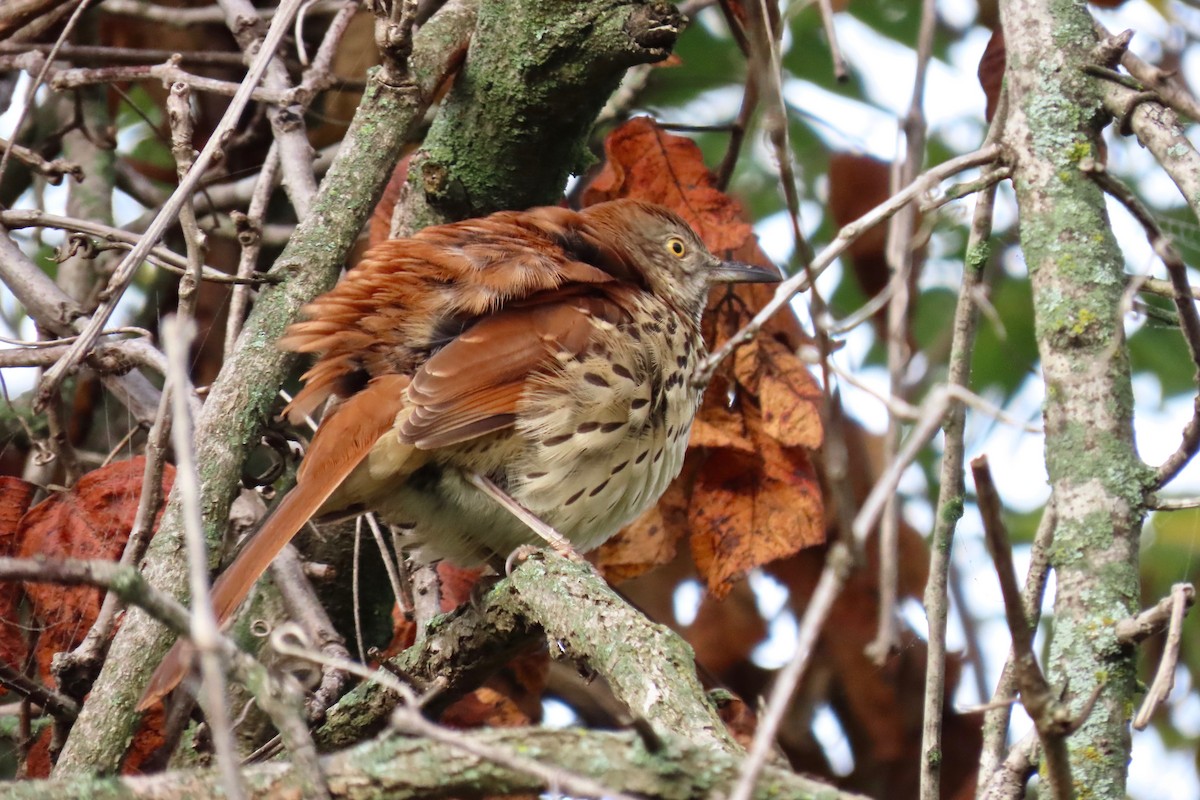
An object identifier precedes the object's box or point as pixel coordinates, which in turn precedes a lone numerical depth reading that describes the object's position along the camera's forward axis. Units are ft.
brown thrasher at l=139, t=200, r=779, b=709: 19.40
